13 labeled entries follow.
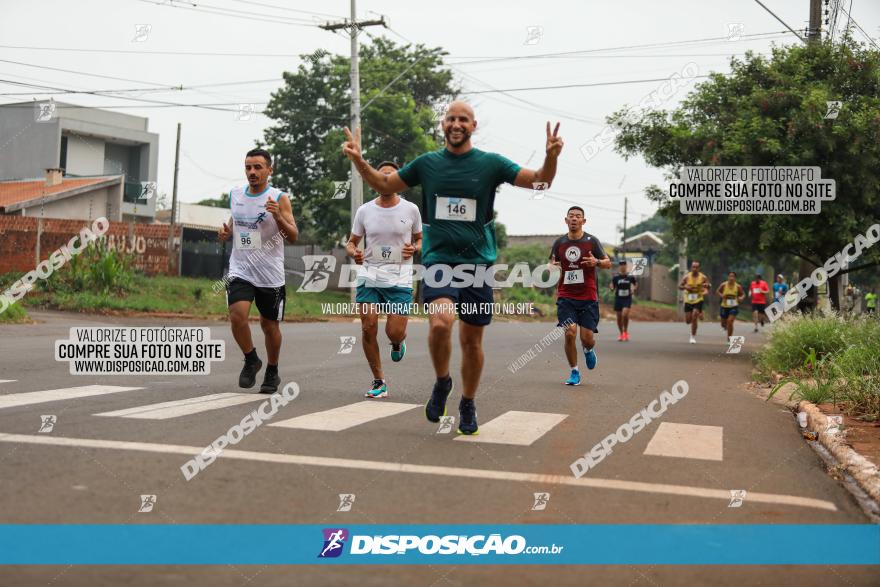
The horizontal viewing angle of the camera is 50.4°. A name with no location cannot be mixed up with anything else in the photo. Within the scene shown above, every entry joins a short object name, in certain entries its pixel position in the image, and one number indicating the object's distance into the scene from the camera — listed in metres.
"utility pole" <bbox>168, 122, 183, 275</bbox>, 31.61
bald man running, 6.34
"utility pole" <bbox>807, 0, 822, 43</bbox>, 19.47
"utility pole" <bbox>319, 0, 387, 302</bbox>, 28.17
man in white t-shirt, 8.64
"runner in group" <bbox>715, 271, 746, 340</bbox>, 21.17
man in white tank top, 8.27
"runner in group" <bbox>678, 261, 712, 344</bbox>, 19.83
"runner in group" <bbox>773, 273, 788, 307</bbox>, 29.58
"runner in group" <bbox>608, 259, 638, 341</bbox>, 21.41
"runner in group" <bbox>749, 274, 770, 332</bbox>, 28.62
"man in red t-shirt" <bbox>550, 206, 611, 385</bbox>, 11.00
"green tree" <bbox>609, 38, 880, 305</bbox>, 16.41
